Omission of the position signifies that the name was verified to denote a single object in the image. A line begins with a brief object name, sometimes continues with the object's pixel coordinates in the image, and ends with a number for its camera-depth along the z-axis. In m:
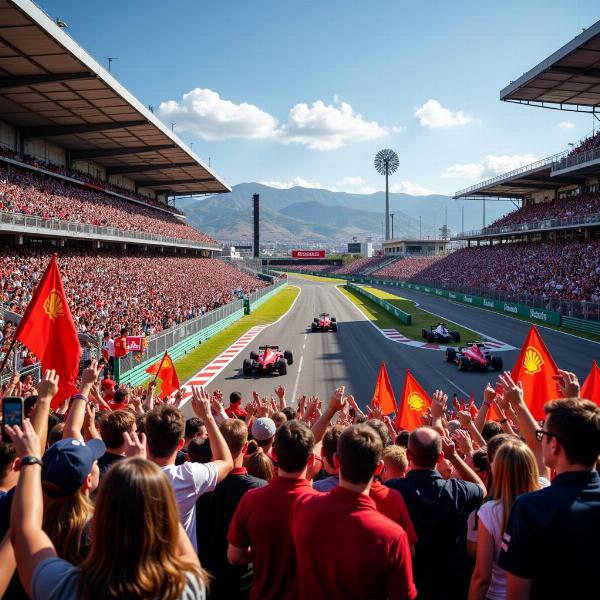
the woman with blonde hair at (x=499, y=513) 3.08
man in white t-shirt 3.33
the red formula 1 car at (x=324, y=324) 33.16
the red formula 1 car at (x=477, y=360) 20.86
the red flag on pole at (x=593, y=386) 7.95
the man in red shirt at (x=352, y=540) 2.60
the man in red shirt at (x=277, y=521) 3.11
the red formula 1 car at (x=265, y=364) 21.00
